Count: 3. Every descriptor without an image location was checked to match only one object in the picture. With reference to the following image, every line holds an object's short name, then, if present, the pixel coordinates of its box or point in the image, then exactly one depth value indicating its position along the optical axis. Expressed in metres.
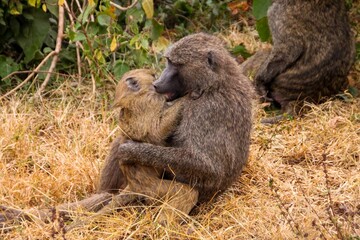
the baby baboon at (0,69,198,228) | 6.89
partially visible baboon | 9.94
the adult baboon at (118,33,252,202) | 6.82
